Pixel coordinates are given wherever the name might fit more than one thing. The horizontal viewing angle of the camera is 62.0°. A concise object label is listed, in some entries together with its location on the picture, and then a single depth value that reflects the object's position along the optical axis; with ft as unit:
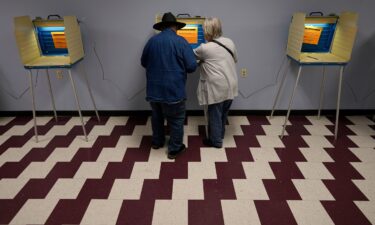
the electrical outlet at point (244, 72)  11.27
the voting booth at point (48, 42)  9.18
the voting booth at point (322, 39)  9.13
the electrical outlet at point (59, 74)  11.28
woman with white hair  8.39
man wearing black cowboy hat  7.91
